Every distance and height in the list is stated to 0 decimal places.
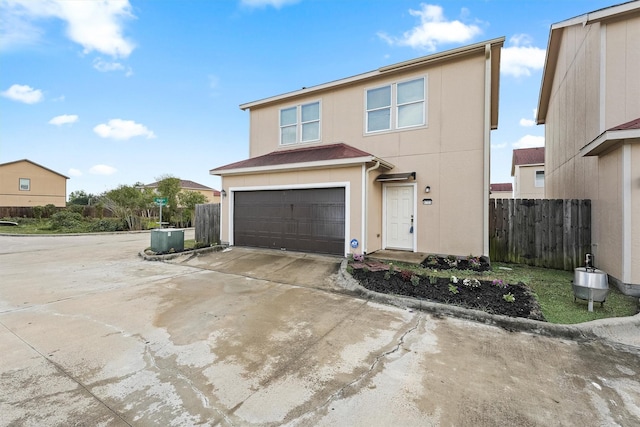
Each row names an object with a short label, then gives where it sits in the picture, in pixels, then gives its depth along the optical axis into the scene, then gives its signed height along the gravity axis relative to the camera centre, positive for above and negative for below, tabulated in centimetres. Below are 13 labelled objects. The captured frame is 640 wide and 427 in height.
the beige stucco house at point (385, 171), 768 +134
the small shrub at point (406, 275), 570 -129
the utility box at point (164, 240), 935 -92
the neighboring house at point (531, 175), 2077 +296
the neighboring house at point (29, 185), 2755 +298
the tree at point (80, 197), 4092 +239
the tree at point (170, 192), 2240 +178
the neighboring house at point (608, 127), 496 +208
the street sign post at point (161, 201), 1070 +47
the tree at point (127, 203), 1942 +73
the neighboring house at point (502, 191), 3108 +259
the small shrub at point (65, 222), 1889 -63
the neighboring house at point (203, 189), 3733 +339
